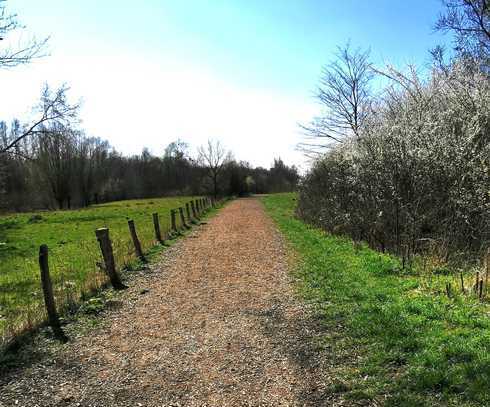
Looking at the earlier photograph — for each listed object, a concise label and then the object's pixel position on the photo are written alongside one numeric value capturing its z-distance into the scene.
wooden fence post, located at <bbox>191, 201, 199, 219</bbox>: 25.40
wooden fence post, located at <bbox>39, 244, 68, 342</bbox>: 6.41
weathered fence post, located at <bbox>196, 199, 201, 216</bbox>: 28.16
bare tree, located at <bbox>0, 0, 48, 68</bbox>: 14.21
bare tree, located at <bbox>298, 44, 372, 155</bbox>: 24.12
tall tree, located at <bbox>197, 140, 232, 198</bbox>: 61.28
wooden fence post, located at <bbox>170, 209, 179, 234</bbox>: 17.90
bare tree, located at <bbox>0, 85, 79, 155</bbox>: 27.73
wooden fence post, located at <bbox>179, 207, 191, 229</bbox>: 19.99
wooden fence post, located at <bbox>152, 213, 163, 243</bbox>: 14.94
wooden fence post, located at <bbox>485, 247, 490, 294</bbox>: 6.23
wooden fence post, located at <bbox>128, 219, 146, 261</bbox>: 11.84
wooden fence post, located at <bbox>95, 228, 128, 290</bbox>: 8.79
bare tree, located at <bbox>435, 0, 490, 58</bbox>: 12.77
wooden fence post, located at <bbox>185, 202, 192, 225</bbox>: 22.88
